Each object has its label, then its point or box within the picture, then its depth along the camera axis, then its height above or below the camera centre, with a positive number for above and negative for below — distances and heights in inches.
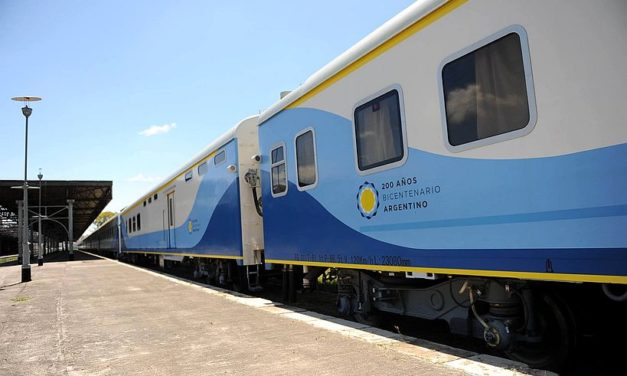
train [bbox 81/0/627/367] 126.6 +20.0
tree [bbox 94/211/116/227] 4020.7 +276.8
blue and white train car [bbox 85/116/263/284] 372.5 +28.9
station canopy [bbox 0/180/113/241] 1320.1 +175.8
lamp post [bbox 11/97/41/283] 589.9 +60.9
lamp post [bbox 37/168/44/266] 998.4 -15.4
